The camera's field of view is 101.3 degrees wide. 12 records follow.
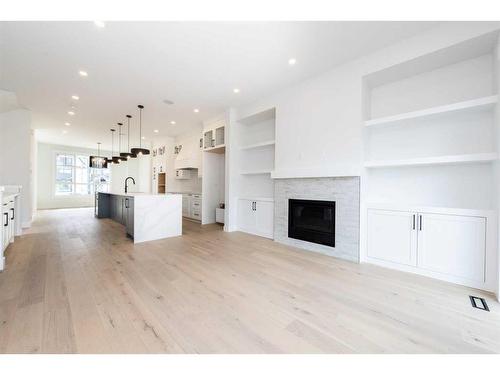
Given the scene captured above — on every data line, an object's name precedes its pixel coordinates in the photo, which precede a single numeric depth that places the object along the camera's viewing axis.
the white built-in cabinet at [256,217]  4.45
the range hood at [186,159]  6.92
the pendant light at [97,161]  8.69
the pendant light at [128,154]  5.03
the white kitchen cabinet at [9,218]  2.70
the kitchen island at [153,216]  4.01
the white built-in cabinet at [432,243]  2.25
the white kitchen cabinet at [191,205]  6.49
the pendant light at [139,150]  4.72
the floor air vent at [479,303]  1.88
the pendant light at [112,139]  6.91
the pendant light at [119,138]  6.16
